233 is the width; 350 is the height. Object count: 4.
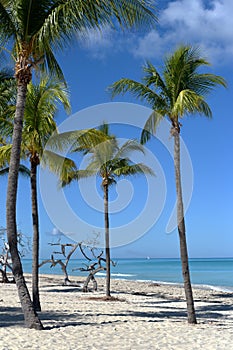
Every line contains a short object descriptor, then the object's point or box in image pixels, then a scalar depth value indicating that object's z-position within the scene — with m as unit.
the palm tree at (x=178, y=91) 10.77
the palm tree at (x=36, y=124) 12.89
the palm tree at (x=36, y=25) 9.74
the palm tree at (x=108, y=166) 18.47
